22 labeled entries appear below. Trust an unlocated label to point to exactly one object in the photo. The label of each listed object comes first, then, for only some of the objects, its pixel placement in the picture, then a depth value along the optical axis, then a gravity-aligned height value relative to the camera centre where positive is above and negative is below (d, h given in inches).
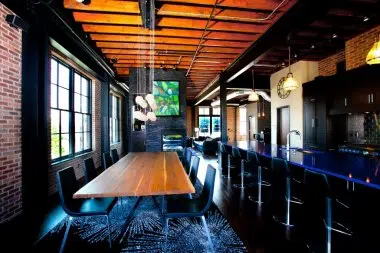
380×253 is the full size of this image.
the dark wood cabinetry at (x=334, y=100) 163.4 +22.0
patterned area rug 93.7 -50.5
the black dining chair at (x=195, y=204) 88.1 -34.0
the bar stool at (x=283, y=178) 104.9 -26.7
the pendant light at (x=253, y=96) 265.3 +36.4
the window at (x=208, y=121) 644.1 +17.1
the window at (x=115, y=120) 346.8 +11.9
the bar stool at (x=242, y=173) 172.0 -38.6
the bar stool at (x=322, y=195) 75.1 -26.7
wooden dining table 78.3 -22.4
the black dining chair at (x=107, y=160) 143.4 -21.7
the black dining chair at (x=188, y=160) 157.7 -24.0
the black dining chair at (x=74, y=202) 88.7 -33.7
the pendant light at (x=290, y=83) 177.2 +34.6
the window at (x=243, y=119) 633.6 +21.7
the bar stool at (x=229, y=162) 206.5 -33.9
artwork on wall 257.4 +35.1
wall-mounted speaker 103.0 +51.0
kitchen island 73.0 -16.6
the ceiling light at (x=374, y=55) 108.1 +35.0
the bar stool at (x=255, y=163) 137.6 -23.3
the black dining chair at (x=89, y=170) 118.3 -23.3
